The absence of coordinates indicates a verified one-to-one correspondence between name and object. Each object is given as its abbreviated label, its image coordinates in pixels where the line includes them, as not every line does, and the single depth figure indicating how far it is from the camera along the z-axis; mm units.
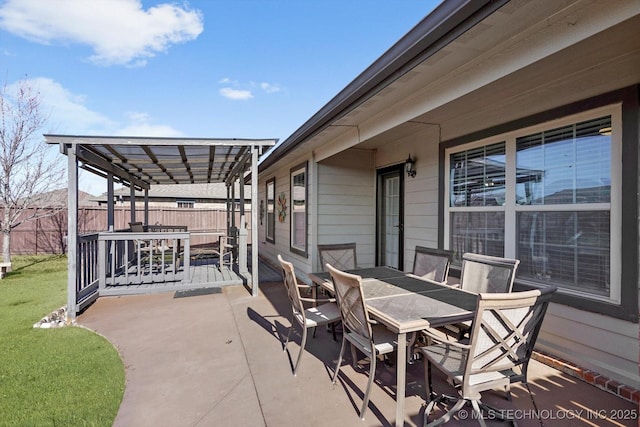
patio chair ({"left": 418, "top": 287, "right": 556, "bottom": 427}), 1658
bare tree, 8547
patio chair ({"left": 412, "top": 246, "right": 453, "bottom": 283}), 3359
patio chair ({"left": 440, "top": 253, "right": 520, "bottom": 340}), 2611
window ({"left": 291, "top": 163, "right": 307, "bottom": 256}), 6188
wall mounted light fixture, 4879
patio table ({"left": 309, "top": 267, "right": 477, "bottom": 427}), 1984
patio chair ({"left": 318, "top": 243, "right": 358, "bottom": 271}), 4012
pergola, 4301
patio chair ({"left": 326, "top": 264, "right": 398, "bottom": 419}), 2084
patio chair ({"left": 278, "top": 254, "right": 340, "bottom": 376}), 2733
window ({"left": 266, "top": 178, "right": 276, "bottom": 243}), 8672
